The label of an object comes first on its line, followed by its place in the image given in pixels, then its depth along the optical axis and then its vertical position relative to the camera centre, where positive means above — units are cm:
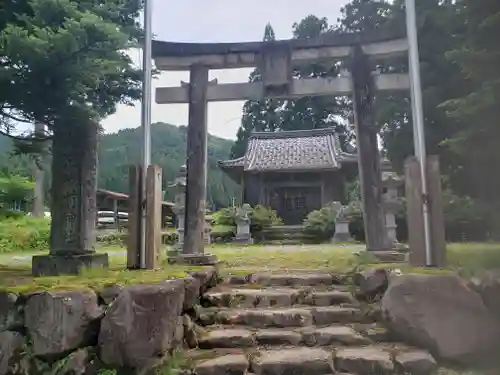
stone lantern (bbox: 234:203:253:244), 1659 +30
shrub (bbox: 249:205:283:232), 1750 +59
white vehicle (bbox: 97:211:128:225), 2189 +93
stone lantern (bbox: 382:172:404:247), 1331 +100
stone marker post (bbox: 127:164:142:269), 428 +18
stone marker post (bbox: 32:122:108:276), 515 +55
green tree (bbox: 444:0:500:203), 488 +151
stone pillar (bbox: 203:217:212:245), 1368 -2
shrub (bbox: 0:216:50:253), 1413 +4
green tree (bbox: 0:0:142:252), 495 +173
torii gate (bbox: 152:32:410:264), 676 +240
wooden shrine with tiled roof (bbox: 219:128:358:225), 2036 +273
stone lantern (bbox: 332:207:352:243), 1531 +15
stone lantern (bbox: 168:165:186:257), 1268 +101
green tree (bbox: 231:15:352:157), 2831 +786
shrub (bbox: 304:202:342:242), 1617 +35
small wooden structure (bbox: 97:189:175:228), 2225 +197
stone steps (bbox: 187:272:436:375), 310 -81
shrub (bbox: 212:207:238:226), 1769 +69
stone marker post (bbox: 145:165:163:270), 428 +19
